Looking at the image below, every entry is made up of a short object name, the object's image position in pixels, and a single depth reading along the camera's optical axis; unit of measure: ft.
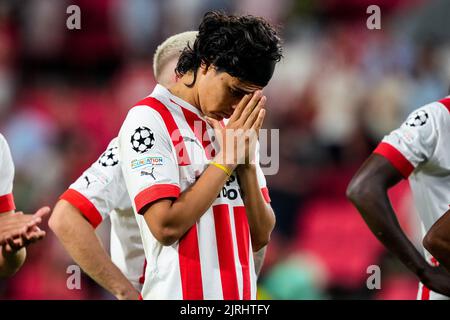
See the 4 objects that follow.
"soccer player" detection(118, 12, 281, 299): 18.72
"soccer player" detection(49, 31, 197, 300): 21.99
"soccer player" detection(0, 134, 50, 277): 19.97
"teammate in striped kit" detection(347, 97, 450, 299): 24.22
